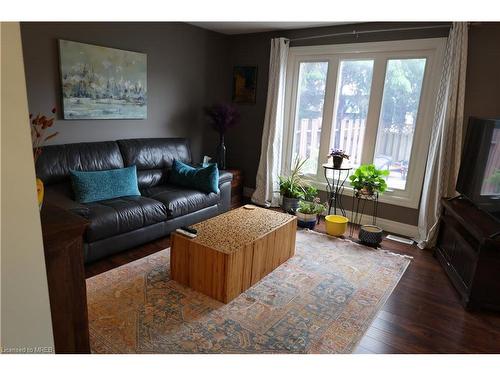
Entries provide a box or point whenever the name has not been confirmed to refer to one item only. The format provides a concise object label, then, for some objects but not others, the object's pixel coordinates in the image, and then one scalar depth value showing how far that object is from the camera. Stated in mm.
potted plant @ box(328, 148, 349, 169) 3746
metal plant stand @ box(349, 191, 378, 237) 4090
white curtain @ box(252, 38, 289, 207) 4453
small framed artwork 4883
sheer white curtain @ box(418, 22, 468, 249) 3215
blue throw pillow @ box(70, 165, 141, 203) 2998
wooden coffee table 2338
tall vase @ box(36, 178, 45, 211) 1252
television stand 2375
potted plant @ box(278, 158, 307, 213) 4223
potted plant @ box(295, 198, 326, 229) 3885
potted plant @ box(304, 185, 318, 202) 4227
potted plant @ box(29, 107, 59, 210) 1259
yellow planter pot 3699
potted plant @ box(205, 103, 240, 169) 4652
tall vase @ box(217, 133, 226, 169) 4664
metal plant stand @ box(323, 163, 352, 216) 4258
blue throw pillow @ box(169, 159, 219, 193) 3746
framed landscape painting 3312
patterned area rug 1968
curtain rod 3415
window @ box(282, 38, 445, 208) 3643
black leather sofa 2809
